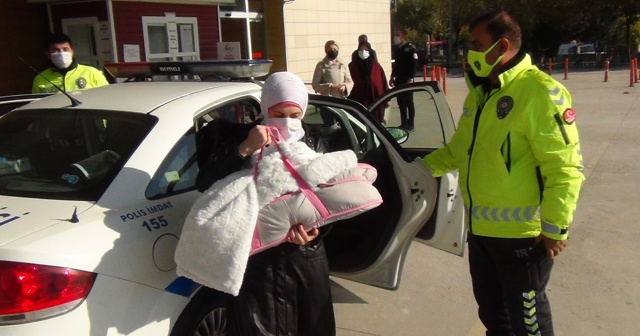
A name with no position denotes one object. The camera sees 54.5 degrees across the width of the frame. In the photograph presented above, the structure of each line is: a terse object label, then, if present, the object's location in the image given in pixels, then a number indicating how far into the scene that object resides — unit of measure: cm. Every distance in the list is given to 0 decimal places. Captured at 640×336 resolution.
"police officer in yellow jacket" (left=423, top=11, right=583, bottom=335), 246
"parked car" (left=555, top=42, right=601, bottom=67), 3241
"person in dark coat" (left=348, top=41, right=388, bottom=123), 920
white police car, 209
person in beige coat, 952
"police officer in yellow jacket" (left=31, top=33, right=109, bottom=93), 493
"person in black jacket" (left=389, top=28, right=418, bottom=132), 1088
